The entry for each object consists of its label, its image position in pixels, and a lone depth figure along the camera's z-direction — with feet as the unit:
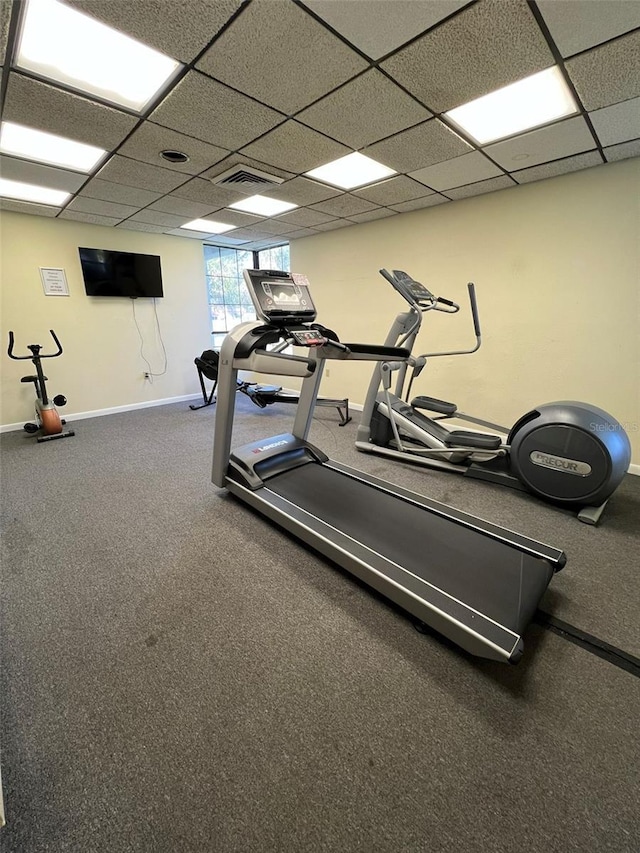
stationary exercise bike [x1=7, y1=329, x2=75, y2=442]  13.01
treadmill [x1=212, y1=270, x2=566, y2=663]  4.77
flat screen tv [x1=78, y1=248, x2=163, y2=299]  14.98
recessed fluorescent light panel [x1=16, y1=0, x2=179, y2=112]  4.67
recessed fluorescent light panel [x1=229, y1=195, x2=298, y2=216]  11.98
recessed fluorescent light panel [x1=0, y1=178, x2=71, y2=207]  10.52
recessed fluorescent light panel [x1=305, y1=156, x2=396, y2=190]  8.94
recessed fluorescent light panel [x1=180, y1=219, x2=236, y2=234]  14.90
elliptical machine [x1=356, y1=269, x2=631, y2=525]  7.42
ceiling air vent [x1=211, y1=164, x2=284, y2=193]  9.25
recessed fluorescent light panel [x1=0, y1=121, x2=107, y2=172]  7.52
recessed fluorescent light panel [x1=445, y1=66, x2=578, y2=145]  5.98
